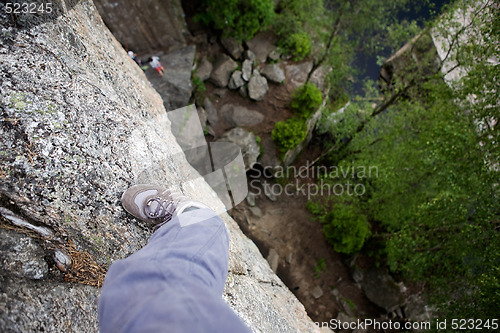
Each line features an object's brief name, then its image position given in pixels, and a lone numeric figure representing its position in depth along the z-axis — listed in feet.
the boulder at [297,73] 42.04
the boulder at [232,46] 38.73
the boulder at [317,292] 34.04
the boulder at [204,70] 37.19
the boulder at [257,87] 39.40
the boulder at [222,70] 38.24
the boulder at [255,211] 36.91
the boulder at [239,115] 38.50
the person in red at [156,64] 31.71
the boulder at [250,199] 37.37
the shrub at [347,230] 32.68
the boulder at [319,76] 42.24
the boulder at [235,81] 38.50
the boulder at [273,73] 41.06
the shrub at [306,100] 37.91
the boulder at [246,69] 38.99
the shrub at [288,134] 36.81
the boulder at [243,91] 39.29
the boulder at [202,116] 35.36
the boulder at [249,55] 39.73
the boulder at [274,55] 41.60
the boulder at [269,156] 38.06
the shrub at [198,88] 36.06
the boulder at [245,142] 35.81
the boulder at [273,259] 33.91
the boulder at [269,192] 39.52
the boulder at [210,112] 37.40
